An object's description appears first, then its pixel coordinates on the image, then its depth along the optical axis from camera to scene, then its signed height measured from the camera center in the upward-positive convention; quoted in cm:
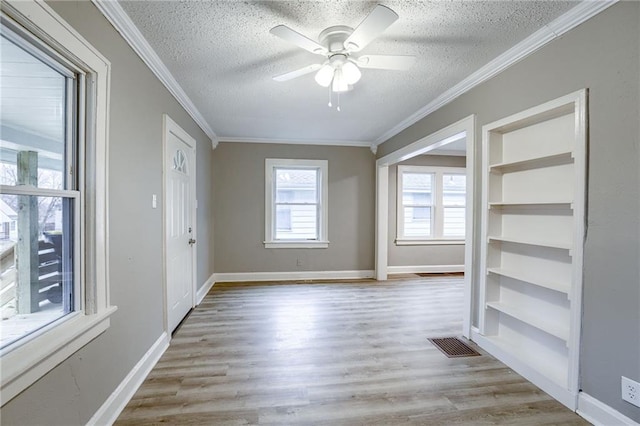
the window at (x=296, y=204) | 510 +8
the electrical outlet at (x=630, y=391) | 150 -96
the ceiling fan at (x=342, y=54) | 164 +103
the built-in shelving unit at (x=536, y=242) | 183 -23
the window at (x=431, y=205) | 564 +10
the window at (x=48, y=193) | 113 +6
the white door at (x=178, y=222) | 272 -16
